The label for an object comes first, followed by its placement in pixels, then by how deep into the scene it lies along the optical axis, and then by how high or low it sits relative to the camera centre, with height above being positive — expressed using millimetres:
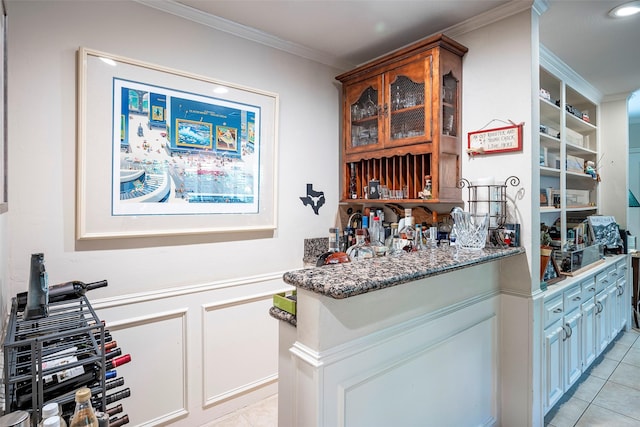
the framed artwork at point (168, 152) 1763 +361
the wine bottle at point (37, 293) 1179 -281
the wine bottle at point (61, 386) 921 -497
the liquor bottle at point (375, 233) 2543 -139
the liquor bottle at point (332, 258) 1713 -224
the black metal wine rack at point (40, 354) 889 -420
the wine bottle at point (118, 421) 1154 -710
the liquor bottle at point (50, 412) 809 -472
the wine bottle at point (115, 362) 1220 -561
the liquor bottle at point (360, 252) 2098 -233
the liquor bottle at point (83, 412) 834 -493
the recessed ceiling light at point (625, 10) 1957 +1211
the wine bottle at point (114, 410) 1094 -659
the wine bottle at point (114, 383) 1135 -574
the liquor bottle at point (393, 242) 2222 -188
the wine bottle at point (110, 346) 1219 -474
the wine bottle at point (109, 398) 1045 -596
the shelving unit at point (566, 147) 2700 +619
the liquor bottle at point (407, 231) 2256 -110
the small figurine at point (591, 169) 3363 +459
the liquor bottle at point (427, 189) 2143 +163
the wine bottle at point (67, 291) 1401 -321
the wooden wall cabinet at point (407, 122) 2084 +633
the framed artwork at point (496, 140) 1898 +438
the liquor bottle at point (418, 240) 2138 -163
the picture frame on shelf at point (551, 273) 2129 -370
